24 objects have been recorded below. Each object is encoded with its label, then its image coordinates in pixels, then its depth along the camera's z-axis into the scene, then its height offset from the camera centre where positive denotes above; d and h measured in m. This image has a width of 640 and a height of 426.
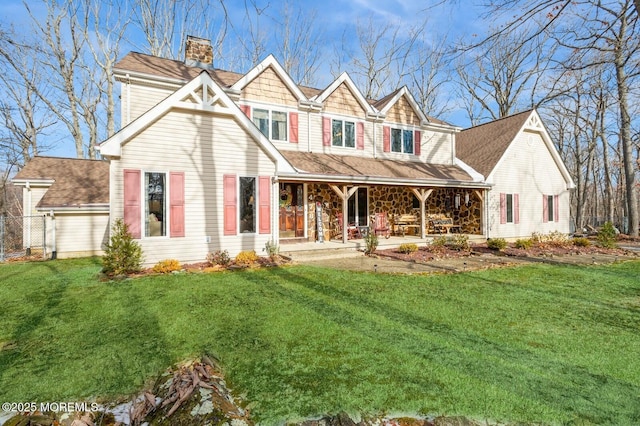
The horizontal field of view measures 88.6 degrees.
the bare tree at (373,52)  26.83 +13.50
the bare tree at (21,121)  20.97 +6.52
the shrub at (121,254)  8.11 -0.91
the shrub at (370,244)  11.17 -0.97
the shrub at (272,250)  10.15 -1.04
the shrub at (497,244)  12.10 -1.11
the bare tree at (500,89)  25.94 +10.63
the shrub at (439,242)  11.89 -0.99
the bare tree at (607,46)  7.03 +4.03
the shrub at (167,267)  8.45 -1.28
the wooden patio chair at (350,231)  13.49 -0.63
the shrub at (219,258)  9.34 -1.19
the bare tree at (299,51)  23.77 +12.88
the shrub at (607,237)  13.18 -0.98
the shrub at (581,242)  13.29 -1.18
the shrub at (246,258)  9.33 -1.19
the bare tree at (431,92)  27.95 +10.70
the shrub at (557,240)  13.49 -1.14
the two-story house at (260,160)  9.19 +1.93
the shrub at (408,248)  11.16 -1.13
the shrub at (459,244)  11.95 -1.07
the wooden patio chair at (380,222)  14.47 -0.29
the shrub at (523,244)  12.56 -1.18
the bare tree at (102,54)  21.61 +11.12
